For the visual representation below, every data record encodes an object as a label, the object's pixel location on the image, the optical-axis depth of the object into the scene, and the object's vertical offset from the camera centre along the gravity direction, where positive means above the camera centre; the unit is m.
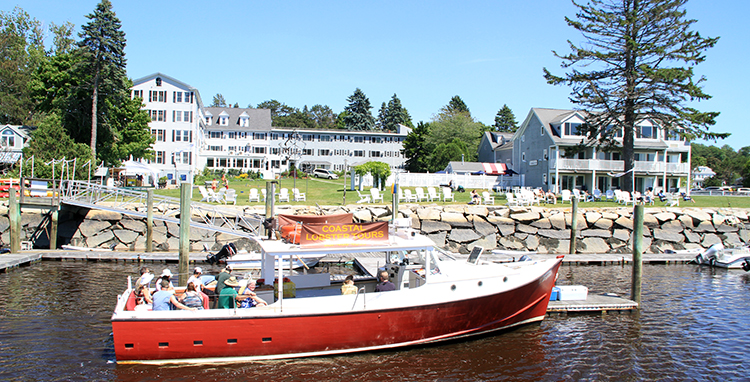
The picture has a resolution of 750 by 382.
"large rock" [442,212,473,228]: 26.30 -1.51
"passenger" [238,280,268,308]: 10.17 -2.36
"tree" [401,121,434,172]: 65.75 +5.97
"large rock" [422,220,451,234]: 25.92 -1.85
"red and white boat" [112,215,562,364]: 9.65 -2.66
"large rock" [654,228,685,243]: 27.25 -2.12
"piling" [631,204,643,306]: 14.49 -1.68
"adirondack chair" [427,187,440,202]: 31.49 -0.17
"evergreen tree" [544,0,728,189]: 32.09 +8.31
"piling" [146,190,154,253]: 21.41 -1.69
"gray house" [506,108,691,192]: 42.31 +3.27
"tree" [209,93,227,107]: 120.31 +21.15
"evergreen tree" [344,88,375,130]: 95.50 +14.94
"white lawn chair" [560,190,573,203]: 32.33 -0.07
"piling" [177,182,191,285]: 15.32 -1.25
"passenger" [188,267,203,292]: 10.46 -2.10
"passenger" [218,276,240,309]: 10.11 -2.32
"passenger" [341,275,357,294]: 10.70 -2.17
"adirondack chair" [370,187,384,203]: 29.20 -0.37
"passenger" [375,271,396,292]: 10.89 -2.14
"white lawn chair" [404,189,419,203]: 30.70 -0.39
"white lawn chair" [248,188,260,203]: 29.11 -0.56
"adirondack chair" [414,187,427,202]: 30.64 -0.31
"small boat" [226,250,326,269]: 19.47 -3.00
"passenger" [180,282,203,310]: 10.08 -2.37
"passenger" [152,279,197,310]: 9.83 -2.37
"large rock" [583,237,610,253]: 26.34 -2.69
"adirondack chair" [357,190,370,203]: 29.02 -0.59
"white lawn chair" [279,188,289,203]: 28.97 -0.51
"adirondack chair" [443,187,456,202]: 31.58 -0.14
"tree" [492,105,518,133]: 99.38 +14.83
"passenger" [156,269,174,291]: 10.27 -2.04
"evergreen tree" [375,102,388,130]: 103.62 +15.74
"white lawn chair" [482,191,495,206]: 31.00 -0.40
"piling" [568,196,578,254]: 23.81 -1.82
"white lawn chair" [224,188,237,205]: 27.56 -0.57
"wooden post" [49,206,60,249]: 22.16 -2.22
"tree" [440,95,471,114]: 105.03 +19.11
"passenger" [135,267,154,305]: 10.41 -2.34
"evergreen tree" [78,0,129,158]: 38.09 +10.04
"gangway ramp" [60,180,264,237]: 22.08 -1.26
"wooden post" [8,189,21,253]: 20.52 -1.79
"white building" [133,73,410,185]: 52.16 +6.54
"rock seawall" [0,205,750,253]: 24.03 -1.98
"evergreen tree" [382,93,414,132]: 100.44 +15.69
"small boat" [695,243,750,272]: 21.71 -2.64
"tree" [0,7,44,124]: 55.06 +13.24
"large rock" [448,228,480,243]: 25.89 -2.30
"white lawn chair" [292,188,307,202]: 29.07 -0.52
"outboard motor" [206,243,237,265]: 20.27 -2.91
